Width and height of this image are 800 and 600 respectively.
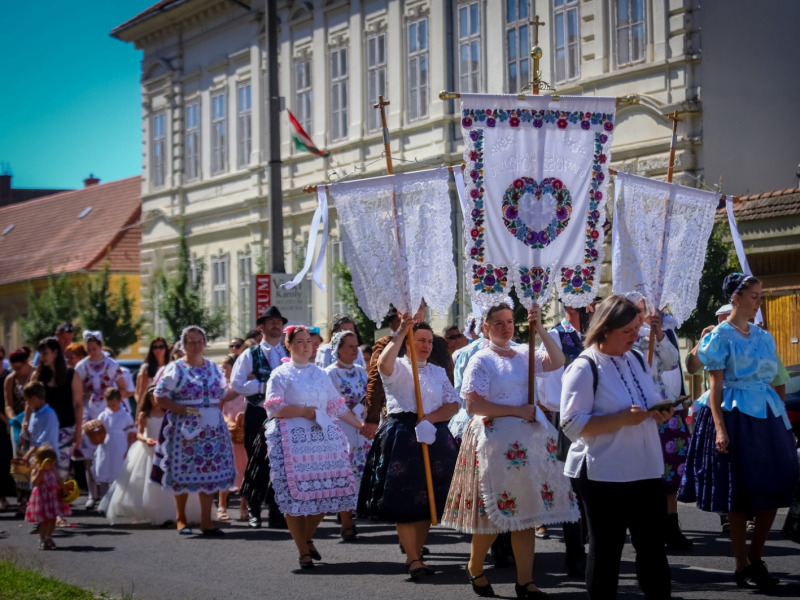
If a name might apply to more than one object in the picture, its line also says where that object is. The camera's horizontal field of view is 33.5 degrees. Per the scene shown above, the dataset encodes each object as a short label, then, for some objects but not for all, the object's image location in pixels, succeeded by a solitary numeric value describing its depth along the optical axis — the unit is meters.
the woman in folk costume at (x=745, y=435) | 8.37
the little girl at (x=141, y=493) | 13.45
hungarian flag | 23.42
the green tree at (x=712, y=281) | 18.52
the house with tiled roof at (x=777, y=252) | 19.33
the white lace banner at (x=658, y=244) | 9.48
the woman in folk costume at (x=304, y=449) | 10.22
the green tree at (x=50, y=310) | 38.41
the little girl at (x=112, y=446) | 15.36
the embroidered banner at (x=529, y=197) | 8.95
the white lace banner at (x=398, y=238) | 9.45
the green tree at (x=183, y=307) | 31.11
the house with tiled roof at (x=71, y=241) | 44.53
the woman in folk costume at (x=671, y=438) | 10.19
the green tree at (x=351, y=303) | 23.66
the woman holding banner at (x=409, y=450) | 9.25
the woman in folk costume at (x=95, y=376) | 15.88
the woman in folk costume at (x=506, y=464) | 8.29
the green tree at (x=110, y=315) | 36.44
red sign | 17.84
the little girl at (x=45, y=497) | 11.77
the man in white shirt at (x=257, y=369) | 12.76
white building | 21.70
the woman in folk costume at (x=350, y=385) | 11.91
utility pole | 17.89
